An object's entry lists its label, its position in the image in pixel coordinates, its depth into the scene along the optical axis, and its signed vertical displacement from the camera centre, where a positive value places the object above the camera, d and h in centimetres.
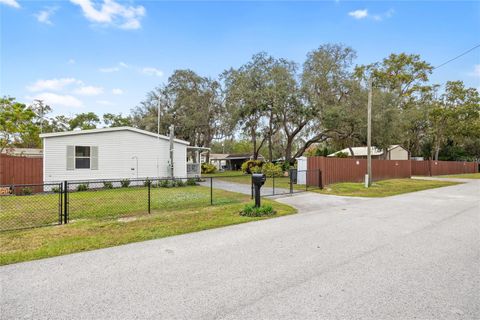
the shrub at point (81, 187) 1237 -112
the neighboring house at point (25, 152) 2144 +107
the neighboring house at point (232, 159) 4353 +64
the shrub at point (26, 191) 1182 -124
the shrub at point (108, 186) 1296 -113
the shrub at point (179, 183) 1554 -121
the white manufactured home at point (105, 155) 1304 +50
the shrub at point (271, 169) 2221 -59
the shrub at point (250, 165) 2766 -27
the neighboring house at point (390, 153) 3404 +121
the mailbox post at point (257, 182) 762 -59
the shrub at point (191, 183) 1636 -126
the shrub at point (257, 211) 714 -137
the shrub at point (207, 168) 3159 -63
